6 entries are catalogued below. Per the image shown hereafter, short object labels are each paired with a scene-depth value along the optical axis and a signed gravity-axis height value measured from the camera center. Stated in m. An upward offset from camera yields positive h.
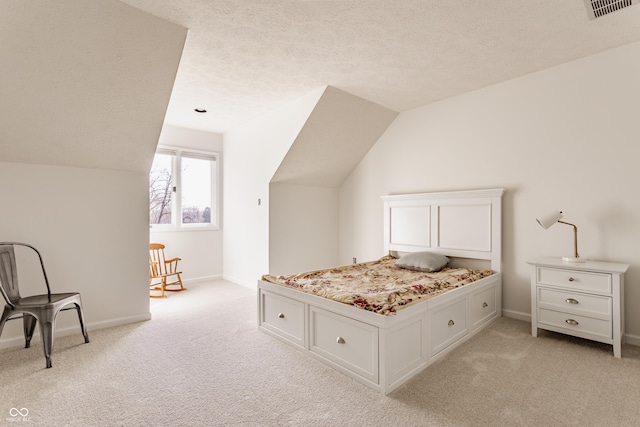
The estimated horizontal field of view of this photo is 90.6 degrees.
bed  2.08 -0.69
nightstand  2.42 -0.73
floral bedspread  2.23 -0.64
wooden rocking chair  4.43 -0.86
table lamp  2.77 -0.13
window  4.91 +0.36
